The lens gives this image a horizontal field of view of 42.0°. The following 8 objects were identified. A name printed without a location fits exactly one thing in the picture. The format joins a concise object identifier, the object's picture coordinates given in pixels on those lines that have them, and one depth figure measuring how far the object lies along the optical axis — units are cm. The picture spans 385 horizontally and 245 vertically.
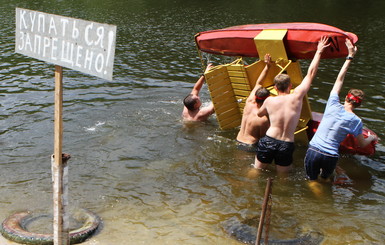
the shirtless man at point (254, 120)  952
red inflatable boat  884
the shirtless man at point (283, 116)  841
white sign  499
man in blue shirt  797
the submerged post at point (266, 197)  491
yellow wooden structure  941
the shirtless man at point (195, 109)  1168
